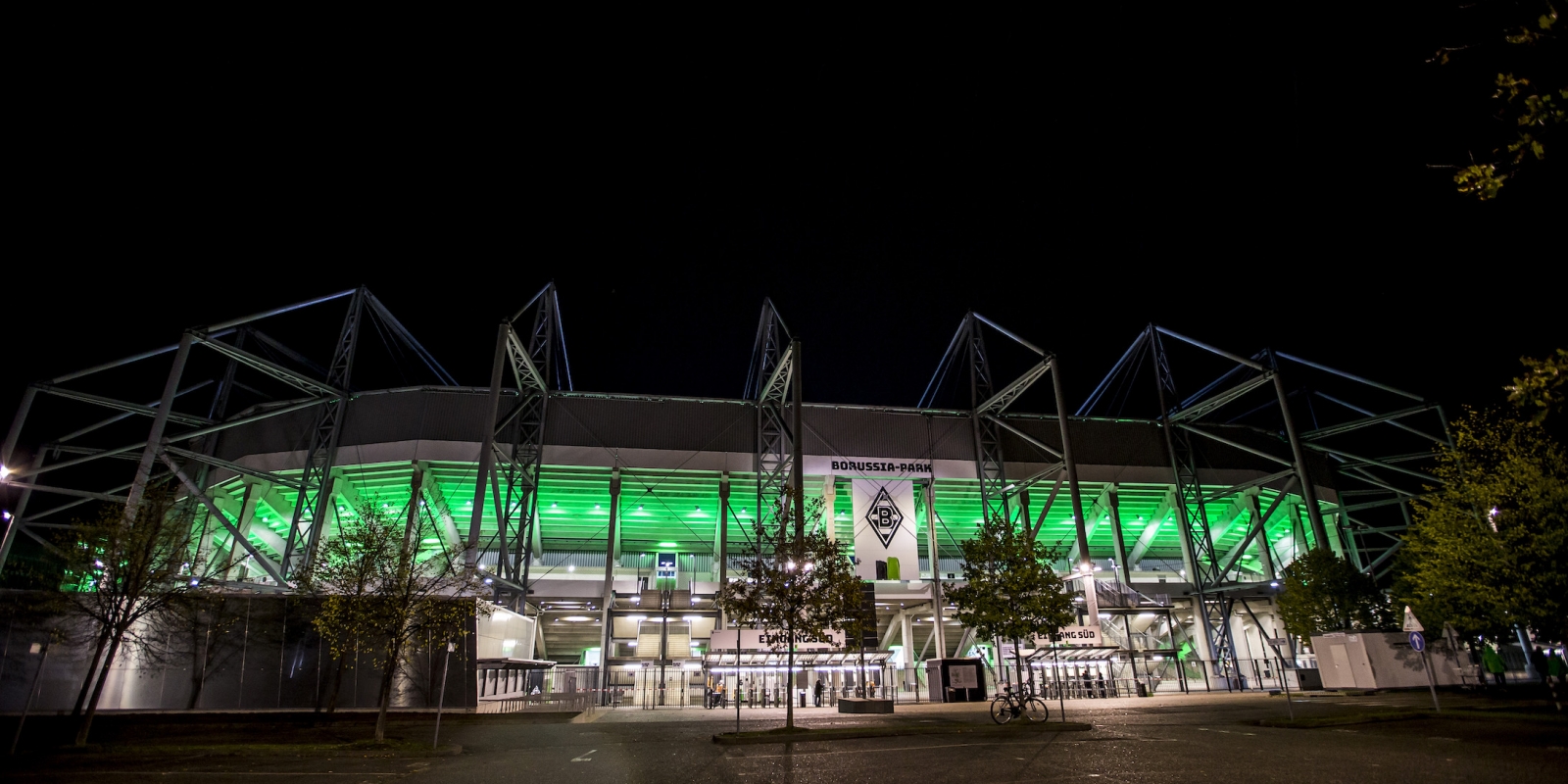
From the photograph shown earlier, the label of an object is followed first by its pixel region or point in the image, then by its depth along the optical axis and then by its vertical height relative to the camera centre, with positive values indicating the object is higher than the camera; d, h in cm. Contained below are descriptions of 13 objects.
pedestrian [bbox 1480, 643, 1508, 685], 3020 -21
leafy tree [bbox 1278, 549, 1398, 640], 3578 +270
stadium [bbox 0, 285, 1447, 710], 3806 +1045
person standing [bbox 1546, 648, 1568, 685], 2169 -25
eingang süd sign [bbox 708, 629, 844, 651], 3131 +99
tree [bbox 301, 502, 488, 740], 2016 +187
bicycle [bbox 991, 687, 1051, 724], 2064 -124
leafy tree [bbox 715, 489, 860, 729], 1995 +186
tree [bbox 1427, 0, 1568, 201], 539 +386
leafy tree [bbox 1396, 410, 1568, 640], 2264 +374
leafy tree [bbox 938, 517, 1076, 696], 2278 +200
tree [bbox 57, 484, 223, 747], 1981 +280
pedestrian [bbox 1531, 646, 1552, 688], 3125 -11
